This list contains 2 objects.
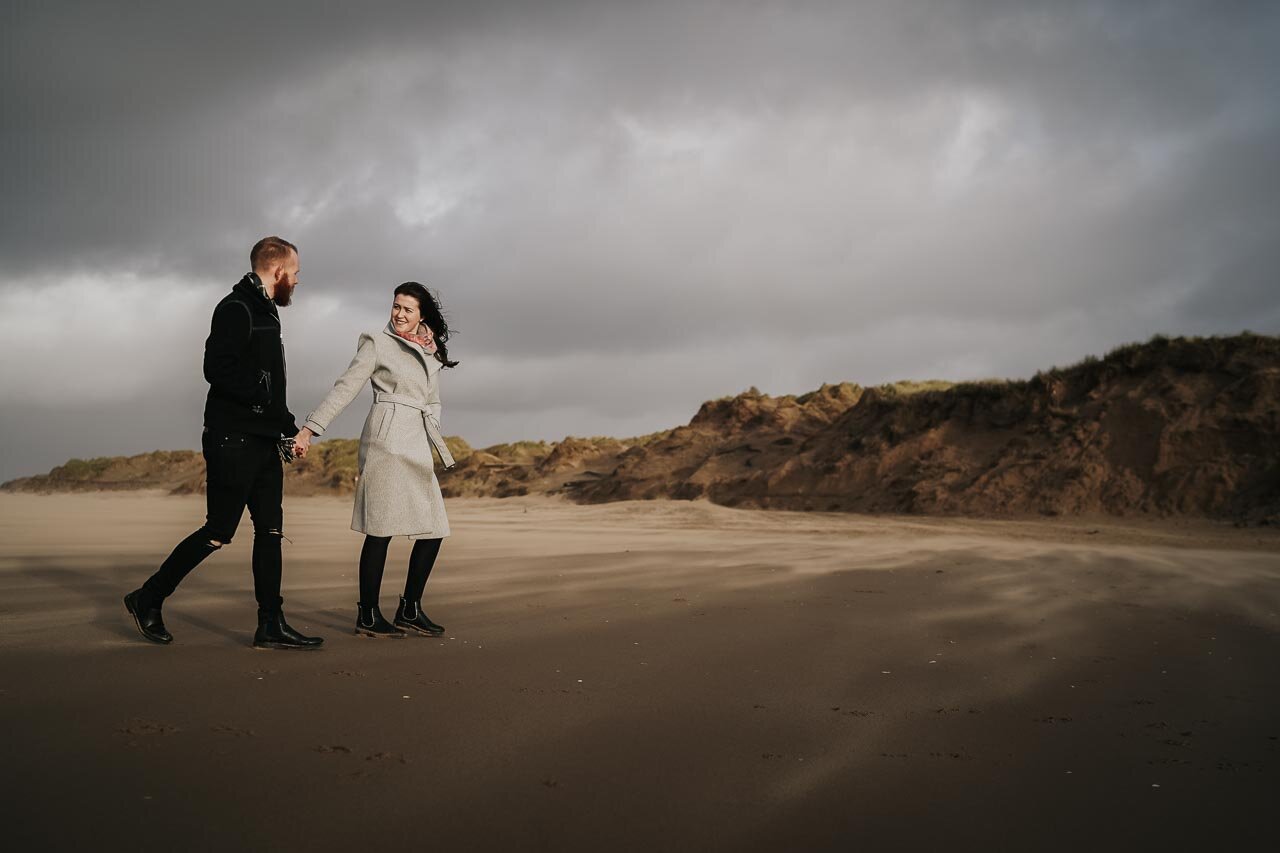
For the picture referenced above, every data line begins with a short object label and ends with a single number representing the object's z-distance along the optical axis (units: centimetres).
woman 435
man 386
